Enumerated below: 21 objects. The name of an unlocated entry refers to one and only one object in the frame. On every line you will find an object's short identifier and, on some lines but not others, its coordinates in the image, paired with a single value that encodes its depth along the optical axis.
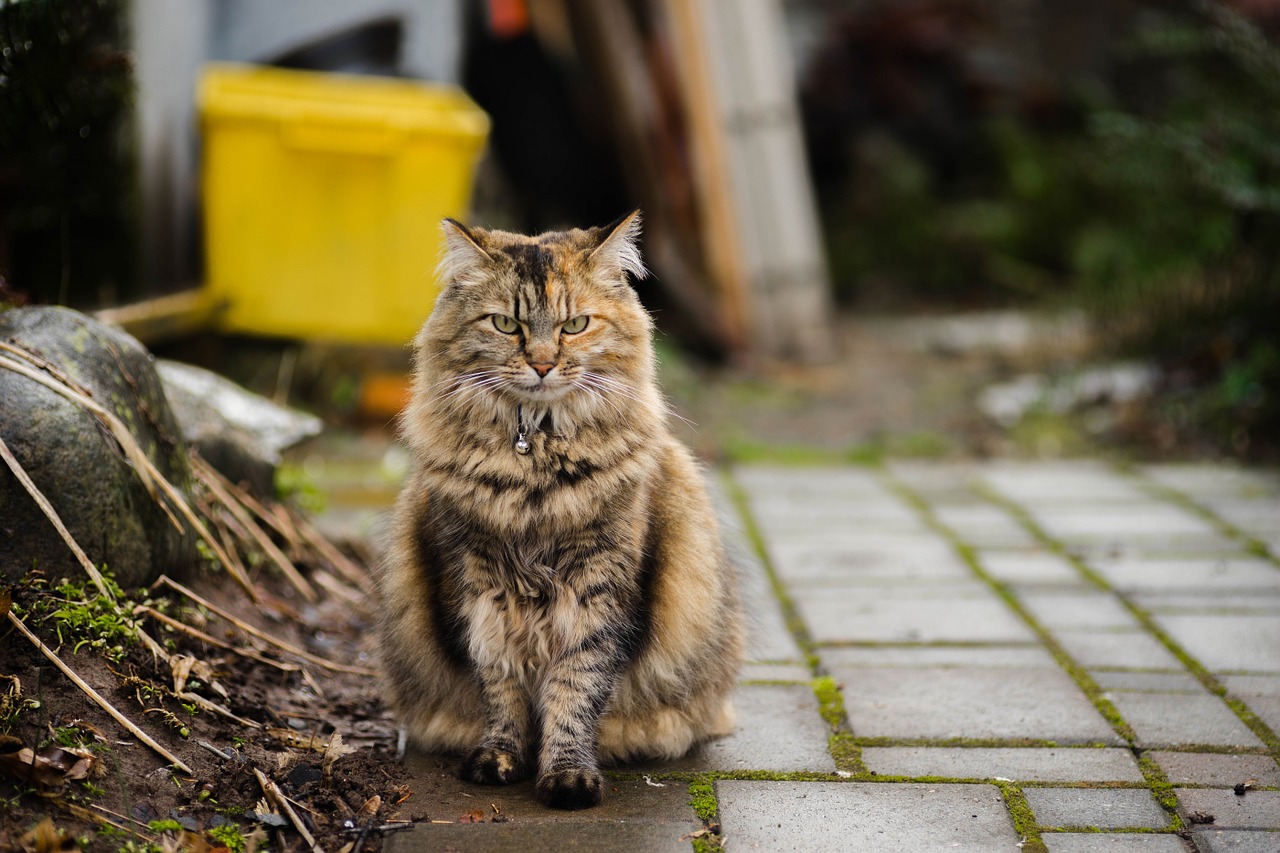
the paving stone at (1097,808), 2.18
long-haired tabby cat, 2.28
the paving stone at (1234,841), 2.07
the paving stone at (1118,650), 2.97
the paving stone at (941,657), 2.99
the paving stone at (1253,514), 4.13
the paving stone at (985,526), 4.06
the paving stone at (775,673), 2.92
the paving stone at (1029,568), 3.64
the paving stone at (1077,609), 3.26
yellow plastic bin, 4.66
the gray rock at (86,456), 2.29
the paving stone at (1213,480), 4.62
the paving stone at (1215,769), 2.34
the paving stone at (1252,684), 2.79
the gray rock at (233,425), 3.28
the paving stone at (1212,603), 3.33
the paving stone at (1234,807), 2.16
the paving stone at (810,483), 4.67
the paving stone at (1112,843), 2.07
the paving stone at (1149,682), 2.81
